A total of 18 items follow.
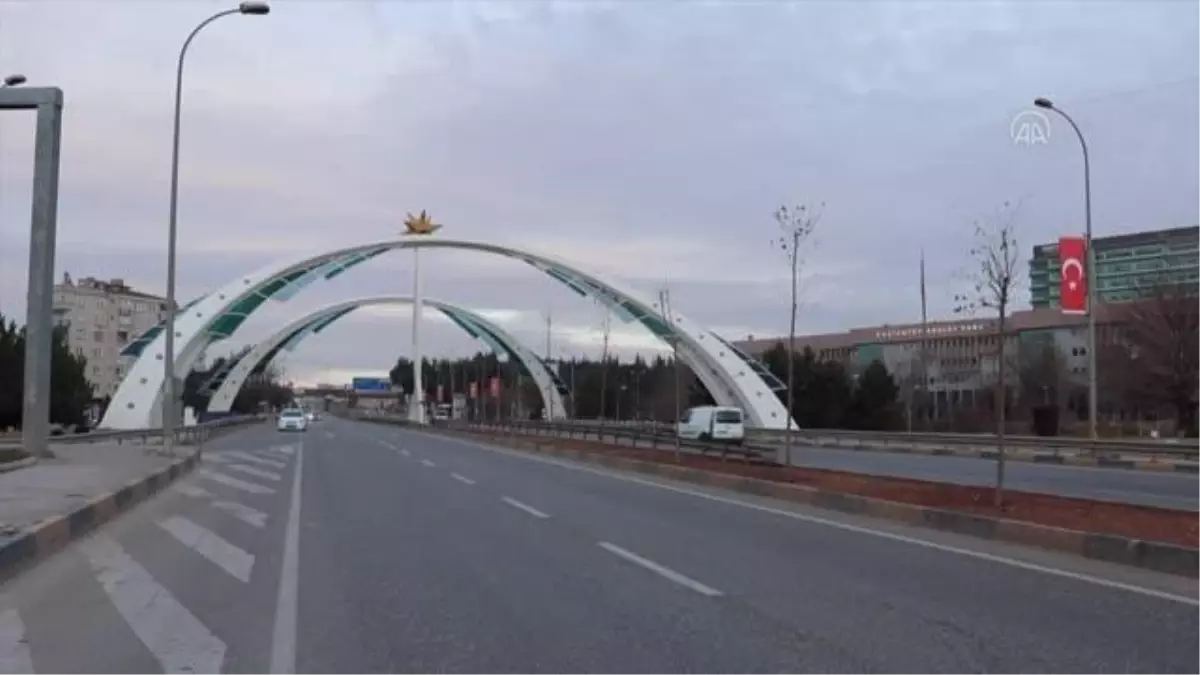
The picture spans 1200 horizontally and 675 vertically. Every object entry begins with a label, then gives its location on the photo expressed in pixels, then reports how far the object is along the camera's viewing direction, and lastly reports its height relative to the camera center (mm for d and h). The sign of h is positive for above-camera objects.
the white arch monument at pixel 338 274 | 88812 +6768
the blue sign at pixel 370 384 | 158850 +4647
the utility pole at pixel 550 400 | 126875 +2321
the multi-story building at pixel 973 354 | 81188 +5397
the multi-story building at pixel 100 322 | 139825 +11263
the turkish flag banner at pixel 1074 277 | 36903 +4435
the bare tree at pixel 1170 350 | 58719 +3744
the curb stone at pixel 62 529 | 13211 -1401
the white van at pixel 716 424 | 55125 +34
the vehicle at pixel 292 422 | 82750 -98
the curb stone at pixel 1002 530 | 12680 -1254
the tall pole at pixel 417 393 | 132875 +3030
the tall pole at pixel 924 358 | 70250 +4242
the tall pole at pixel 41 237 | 29031 +4190
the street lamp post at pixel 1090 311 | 37900 +3515
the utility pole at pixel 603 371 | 74038 +3326
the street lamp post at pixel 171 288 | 34875 +3826
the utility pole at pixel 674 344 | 49281 +3819
